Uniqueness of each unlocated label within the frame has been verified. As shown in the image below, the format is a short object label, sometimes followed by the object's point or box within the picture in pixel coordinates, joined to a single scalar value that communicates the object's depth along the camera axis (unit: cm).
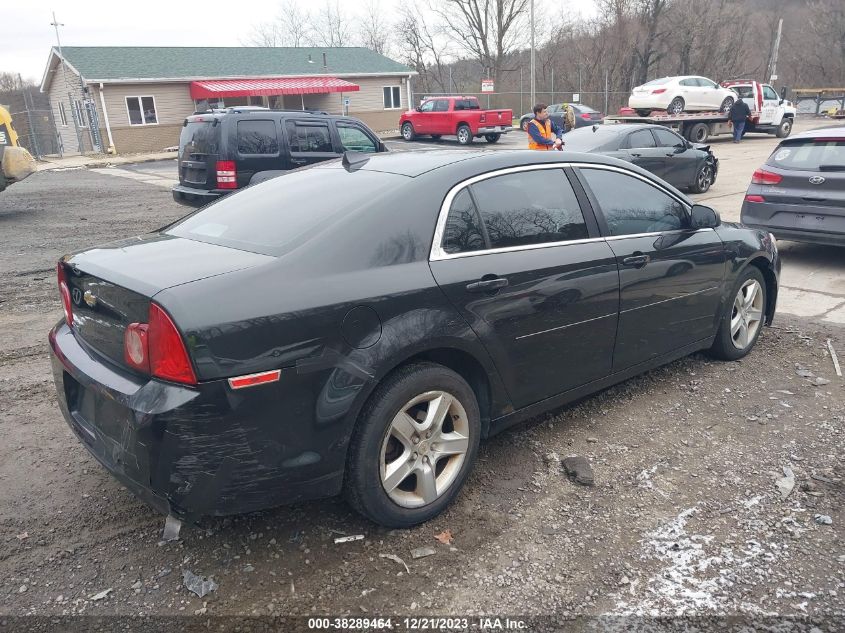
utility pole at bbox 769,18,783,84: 4072
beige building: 3008
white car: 2434
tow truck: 2344
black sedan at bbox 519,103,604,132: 2894
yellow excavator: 1197
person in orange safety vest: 1142
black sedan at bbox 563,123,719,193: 1173
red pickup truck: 2681
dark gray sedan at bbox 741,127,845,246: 717
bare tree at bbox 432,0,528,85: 5178
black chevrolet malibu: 245
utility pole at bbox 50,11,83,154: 3227
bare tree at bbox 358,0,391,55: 6731
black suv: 1009
